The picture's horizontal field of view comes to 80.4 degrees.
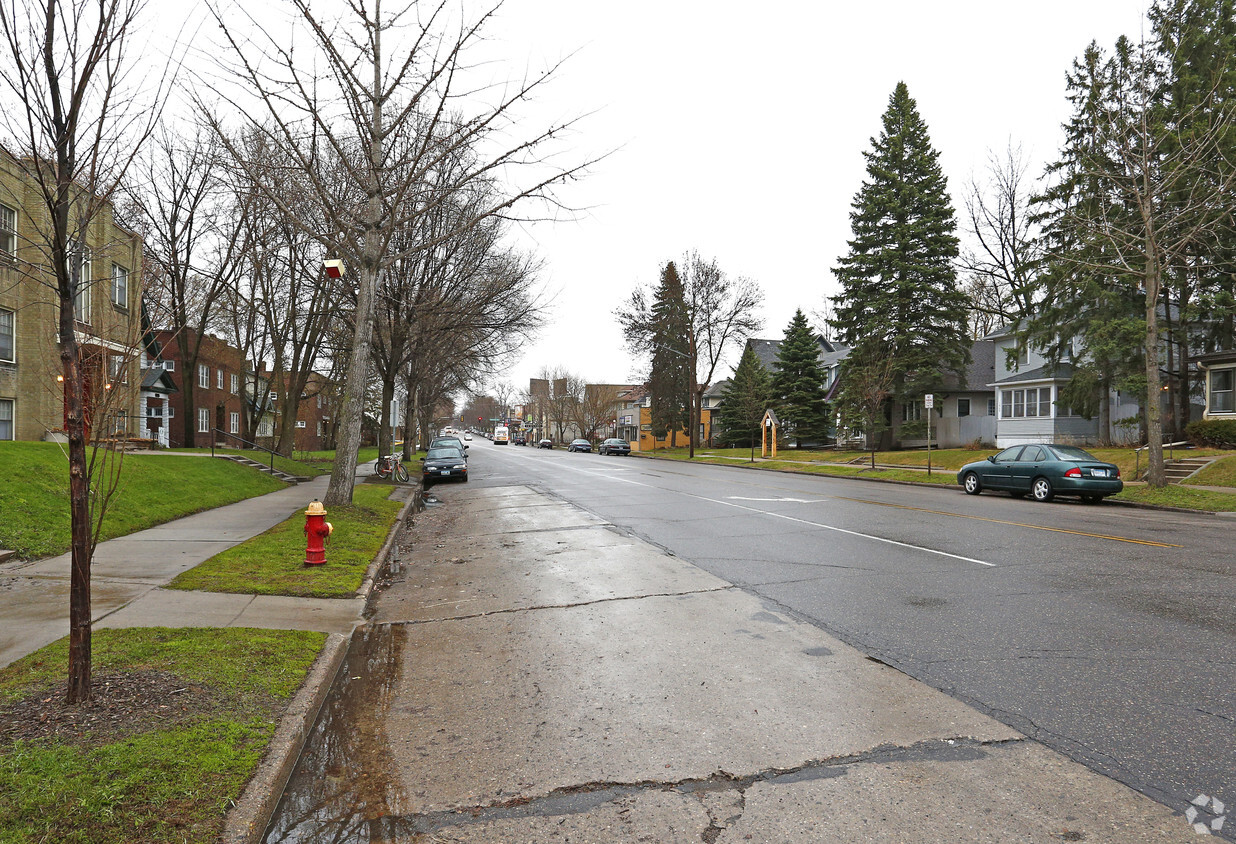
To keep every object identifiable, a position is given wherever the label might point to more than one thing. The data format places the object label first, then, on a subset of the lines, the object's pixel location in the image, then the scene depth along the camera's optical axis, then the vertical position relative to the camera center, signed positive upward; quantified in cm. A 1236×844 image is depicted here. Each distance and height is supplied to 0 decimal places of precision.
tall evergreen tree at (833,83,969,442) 3678 +843
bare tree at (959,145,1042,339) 3853 +935
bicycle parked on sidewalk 2452 -129
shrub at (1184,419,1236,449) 2506 -15
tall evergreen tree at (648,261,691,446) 6203 +584
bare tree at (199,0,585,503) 1150 +496
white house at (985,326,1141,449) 3353 +99
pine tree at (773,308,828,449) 5084 +304
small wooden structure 4022 -24
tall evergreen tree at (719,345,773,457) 4822 +208
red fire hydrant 941 -140
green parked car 1738 -112
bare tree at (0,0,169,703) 405 +139
